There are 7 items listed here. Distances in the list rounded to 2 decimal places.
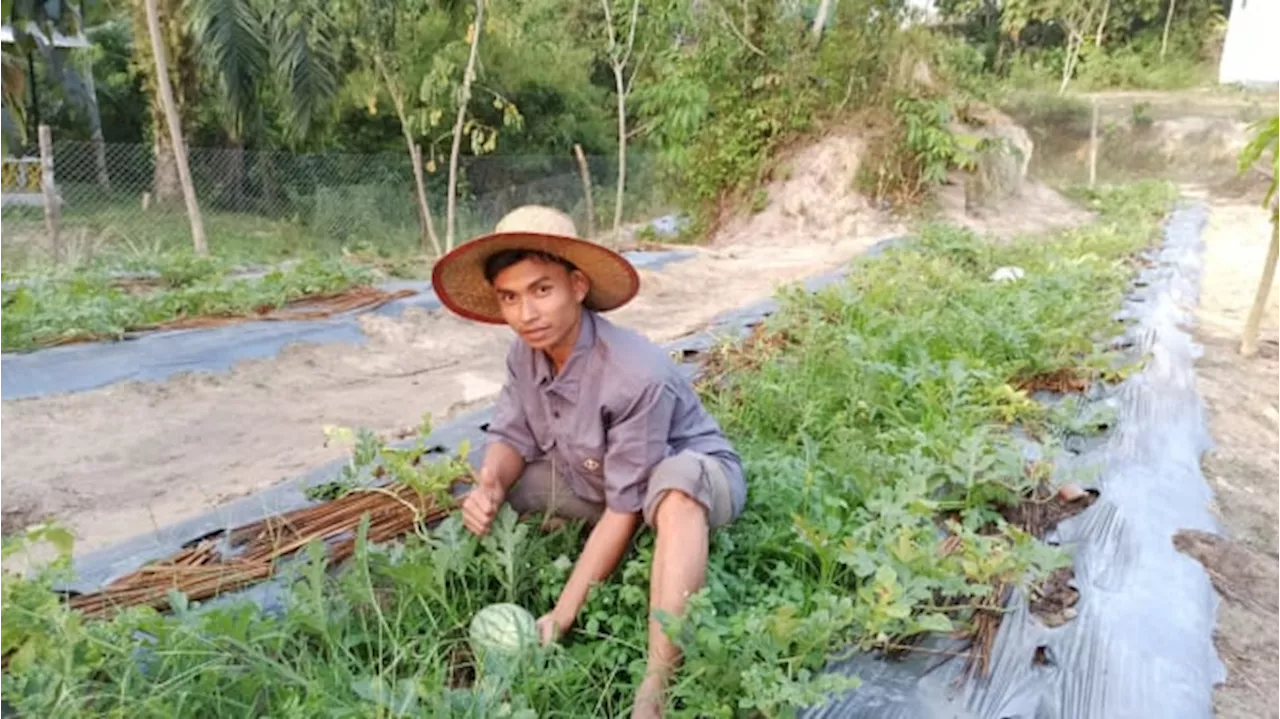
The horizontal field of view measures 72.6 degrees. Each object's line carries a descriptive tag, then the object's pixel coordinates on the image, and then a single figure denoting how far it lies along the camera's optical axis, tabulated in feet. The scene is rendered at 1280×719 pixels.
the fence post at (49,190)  26.00
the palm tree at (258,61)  38.42
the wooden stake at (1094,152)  56.59
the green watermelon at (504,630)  5.73
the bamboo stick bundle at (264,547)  6.53
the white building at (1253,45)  72.84
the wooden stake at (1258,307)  16.70
